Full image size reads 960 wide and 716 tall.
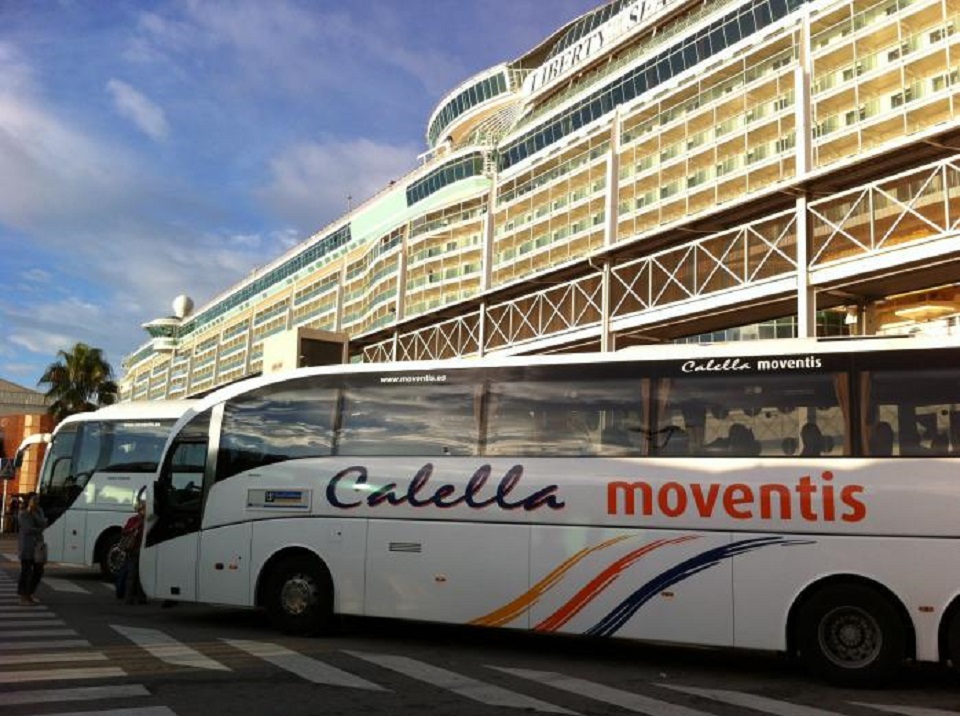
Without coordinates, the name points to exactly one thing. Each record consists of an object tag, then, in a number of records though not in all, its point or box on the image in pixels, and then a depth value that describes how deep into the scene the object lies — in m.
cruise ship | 19.83
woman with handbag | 12.68
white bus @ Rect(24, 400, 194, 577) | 16.98
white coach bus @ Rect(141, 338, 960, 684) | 7.85
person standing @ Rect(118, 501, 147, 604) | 13.01
